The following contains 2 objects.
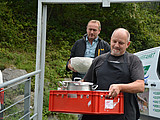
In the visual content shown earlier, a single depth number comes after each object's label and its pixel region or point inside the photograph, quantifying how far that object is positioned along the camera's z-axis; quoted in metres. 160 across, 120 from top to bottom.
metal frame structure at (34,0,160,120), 5.80
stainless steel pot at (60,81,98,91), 3.27
